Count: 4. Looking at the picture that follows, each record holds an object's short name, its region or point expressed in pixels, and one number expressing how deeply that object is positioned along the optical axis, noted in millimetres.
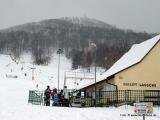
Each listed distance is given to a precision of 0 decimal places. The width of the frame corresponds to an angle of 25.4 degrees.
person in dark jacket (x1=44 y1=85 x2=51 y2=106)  26075
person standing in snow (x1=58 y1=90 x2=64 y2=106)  26025
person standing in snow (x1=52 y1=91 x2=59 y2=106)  25984
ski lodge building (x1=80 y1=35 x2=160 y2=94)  28484
